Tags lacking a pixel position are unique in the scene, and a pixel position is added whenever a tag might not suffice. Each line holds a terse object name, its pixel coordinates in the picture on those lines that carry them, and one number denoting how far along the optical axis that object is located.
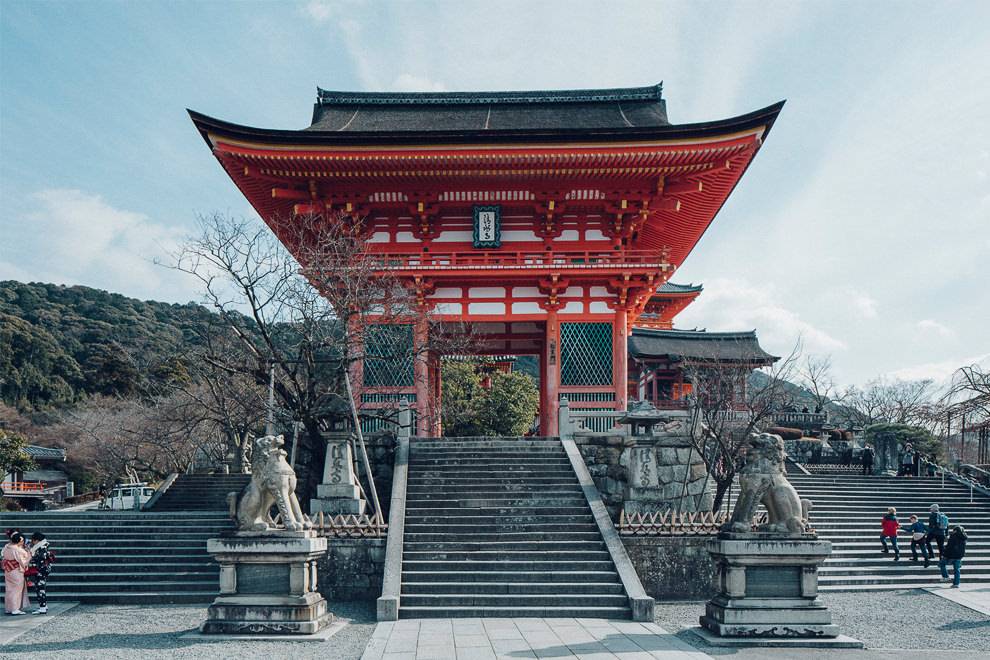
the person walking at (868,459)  23.43
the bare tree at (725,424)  14.35
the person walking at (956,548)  11.90
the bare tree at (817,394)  41.09
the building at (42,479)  35.74
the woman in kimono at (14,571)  9.82
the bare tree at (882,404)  41.46
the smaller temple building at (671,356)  33.66
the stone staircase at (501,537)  10.12
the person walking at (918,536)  13.18
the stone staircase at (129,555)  11.35
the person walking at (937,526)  12.84
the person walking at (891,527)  13.51
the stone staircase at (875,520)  12.88
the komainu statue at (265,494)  8.82
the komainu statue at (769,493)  8.67
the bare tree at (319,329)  13.21
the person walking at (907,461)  21.84
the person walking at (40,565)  10.11
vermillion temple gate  16.69
